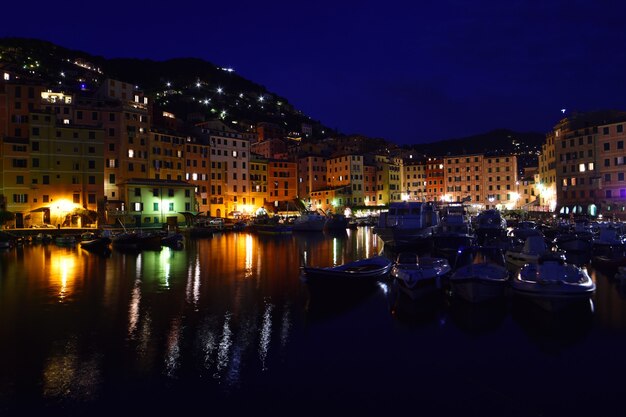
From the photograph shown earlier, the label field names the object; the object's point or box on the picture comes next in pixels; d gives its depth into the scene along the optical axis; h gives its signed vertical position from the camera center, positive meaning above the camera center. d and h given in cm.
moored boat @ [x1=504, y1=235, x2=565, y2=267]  2792 -296
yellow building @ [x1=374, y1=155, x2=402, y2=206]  12725 +703
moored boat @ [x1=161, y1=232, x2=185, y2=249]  5331 -360
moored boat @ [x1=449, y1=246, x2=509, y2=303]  1872 -321
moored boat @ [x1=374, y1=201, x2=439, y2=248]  4306 -193
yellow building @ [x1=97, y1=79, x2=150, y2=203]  7675 +1245
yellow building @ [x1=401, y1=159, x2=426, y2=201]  13662 +871
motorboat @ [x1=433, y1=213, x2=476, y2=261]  3475 -248
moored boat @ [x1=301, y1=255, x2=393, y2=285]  2072 -321
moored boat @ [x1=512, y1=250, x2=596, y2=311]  1712 -312
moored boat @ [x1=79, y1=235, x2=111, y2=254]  4759 -357
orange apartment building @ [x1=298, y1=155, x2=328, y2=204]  11723 +900
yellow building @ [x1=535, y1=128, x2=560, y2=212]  8481 +620
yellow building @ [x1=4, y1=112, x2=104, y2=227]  6688 +622
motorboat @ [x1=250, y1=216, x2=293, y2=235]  7538 -300
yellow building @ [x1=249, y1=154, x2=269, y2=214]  10225 +621
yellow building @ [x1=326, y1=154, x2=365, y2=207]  11238 +811
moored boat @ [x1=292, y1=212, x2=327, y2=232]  7988 -258
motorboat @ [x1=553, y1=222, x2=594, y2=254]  3631 -309
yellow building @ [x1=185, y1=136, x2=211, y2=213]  9038 +857
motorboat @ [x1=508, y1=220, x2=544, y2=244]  4201 -256
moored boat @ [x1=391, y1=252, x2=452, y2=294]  1950 -297
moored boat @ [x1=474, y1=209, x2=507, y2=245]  4934 -235
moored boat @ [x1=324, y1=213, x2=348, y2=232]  8269 -277
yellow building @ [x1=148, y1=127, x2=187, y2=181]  8338 +1088
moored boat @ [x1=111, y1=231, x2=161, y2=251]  5034 -346
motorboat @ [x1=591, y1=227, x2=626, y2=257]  3378 -300
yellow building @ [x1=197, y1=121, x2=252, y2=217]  9469 +869
